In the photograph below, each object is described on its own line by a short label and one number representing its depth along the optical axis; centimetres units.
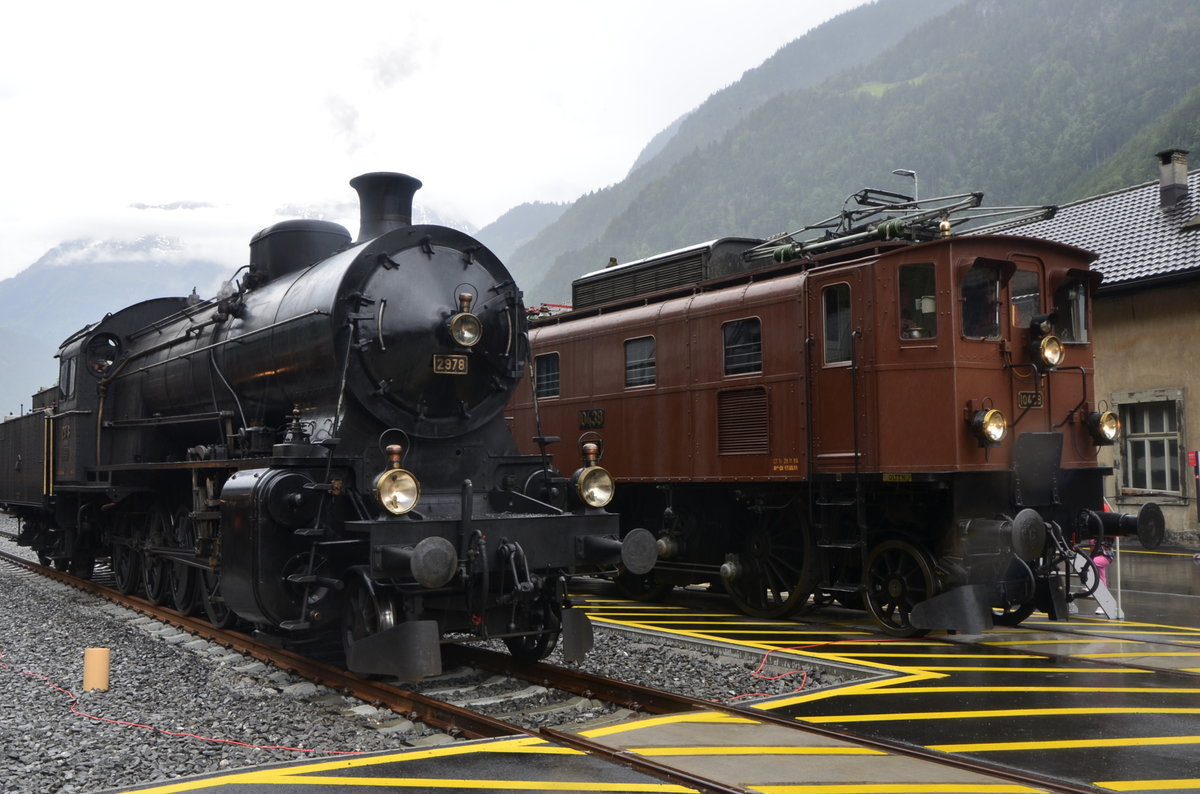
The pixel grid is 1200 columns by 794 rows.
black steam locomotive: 686
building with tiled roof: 1725
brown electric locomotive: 910
